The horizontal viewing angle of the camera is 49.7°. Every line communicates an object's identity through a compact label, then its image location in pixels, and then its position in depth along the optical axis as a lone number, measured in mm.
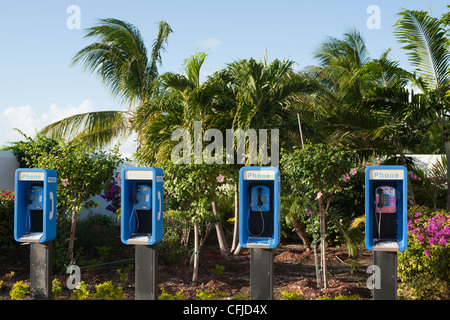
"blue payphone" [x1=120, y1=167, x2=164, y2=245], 5398
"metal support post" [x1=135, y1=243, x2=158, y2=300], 5496
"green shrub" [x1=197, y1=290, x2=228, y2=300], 5246
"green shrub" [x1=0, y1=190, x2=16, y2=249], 8594
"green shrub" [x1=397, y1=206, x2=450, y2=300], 6184
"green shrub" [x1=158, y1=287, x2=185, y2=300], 5289
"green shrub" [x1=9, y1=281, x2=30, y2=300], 5824
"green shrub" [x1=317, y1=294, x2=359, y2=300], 5211
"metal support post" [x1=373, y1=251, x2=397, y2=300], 5070
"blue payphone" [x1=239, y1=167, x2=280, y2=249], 5112
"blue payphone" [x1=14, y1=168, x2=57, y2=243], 5781
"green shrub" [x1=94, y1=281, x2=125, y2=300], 5477
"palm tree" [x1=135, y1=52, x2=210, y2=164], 8938
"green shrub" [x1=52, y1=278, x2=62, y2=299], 6062
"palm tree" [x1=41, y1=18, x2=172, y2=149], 14625
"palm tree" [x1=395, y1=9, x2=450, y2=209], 8711
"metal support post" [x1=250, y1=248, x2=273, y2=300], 5227
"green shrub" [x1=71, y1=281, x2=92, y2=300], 5543
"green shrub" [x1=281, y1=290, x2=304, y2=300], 5262
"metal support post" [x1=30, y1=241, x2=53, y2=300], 5840
